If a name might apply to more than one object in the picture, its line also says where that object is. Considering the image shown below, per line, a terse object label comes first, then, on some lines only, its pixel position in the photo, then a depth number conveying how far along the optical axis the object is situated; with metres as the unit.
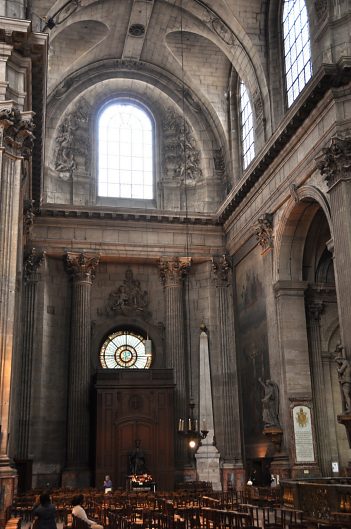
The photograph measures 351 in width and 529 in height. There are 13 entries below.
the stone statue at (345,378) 18.41
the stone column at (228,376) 27.89
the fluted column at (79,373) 26.98
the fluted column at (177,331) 28.80
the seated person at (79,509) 9.80
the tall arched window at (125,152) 32.16
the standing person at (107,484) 24.64
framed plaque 22.62
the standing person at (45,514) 8.76
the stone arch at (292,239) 23.66
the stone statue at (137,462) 26.50
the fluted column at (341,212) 19.08
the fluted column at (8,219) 16.34
